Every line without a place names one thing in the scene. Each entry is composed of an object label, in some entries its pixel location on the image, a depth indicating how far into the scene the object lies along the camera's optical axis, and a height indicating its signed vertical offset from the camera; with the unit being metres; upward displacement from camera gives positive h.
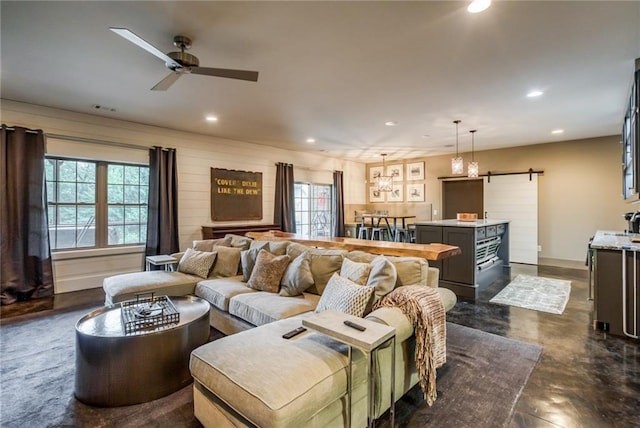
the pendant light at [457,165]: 5.43 +0.87
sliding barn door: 7.14 +0.12
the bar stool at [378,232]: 7.45 -0.44
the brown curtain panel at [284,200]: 7.23 +0.33
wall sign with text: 6.27 +0.42
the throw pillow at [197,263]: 3.80 -0.61
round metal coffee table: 2.03 -1.01
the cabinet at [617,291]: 3.04 -0.79
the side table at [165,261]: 3.77 -0.58
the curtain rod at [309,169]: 7.94 +1.22
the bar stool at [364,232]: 7.71 -0.45
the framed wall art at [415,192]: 8.84 +0.64
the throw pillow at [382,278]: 2.20 -0.47
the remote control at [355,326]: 1.59 -0.59
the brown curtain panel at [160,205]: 5.33 +0.16
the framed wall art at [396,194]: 9.23 +0.62
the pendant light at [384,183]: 7.61 +0.77
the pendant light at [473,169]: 5.66 +0.84
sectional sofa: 1.42 -0.77
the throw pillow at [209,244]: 4.22 -0.42
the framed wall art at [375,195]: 9.66 +0.61
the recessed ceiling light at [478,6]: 2.16 +1.50
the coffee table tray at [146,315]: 2.20 -0.78
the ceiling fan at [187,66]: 2.63 +1.31
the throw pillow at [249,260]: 3.49 -0.52
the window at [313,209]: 8.11 +0.14
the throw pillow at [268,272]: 3.12 -0.61
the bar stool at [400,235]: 7.09 -0.49
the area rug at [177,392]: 1.91 -1.27
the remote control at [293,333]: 1.86 -0.74
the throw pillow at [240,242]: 4.07 -0.38
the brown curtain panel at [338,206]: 8.74 +0.23
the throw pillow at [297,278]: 2.94 -0.62
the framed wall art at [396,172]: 9.23 +1.30
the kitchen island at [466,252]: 4.51 -0.60
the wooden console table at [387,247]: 2.87 -0.34
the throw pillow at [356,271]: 2.37 -0.46
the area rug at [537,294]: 4.09 -1.20
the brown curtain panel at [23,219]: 4.11 -0.07
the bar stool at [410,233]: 7.30 -0.47
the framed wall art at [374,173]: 9.73 +1.33
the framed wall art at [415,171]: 8.85 +1.27
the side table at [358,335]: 1.47 -0.60
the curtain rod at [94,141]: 4.57 +1.16
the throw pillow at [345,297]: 2.07 -0.58
